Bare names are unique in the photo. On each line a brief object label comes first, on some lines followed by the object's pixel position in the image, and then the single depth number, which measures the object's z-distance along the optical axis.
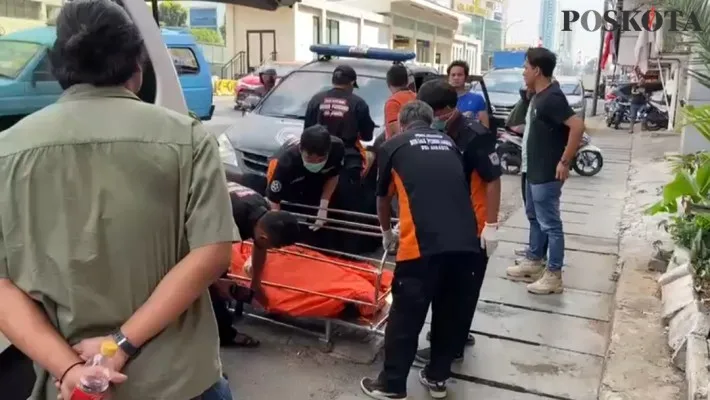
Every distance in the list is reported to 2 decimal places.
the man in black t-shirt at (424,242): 3.12
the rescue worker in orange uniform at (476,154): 3.61
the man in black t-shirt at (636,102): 17.33
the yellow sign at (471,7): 68.12
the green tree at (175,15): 42.88
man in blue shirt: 6.21
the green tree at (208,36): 39.56
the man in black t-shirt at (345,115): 5.63
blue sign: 53.52
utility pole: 23.75
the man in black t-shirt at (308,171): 4.43
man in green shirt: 1.45
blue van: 2.54
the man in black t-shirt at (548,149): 4.66
